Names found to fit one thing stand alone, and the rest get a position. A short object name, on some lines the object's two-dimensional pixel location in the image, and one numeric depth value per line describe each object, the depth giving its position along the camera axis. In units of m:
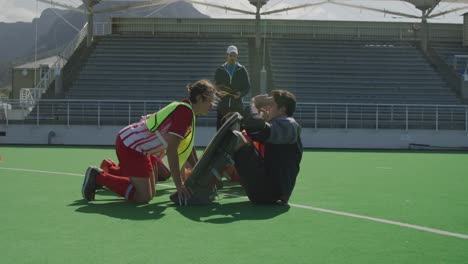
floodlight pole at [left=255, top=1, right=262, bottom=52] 26.89
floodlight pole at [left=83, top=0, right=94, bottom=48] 26.38
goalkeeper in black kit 5.00
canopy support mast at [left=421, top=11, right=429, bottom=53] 27.83
